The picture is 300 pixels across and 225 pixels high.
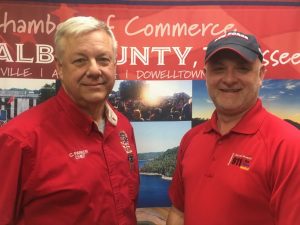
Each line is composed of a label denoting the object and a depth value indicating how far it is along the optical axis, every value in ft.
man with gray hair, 4.54
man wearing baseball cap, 4.41
